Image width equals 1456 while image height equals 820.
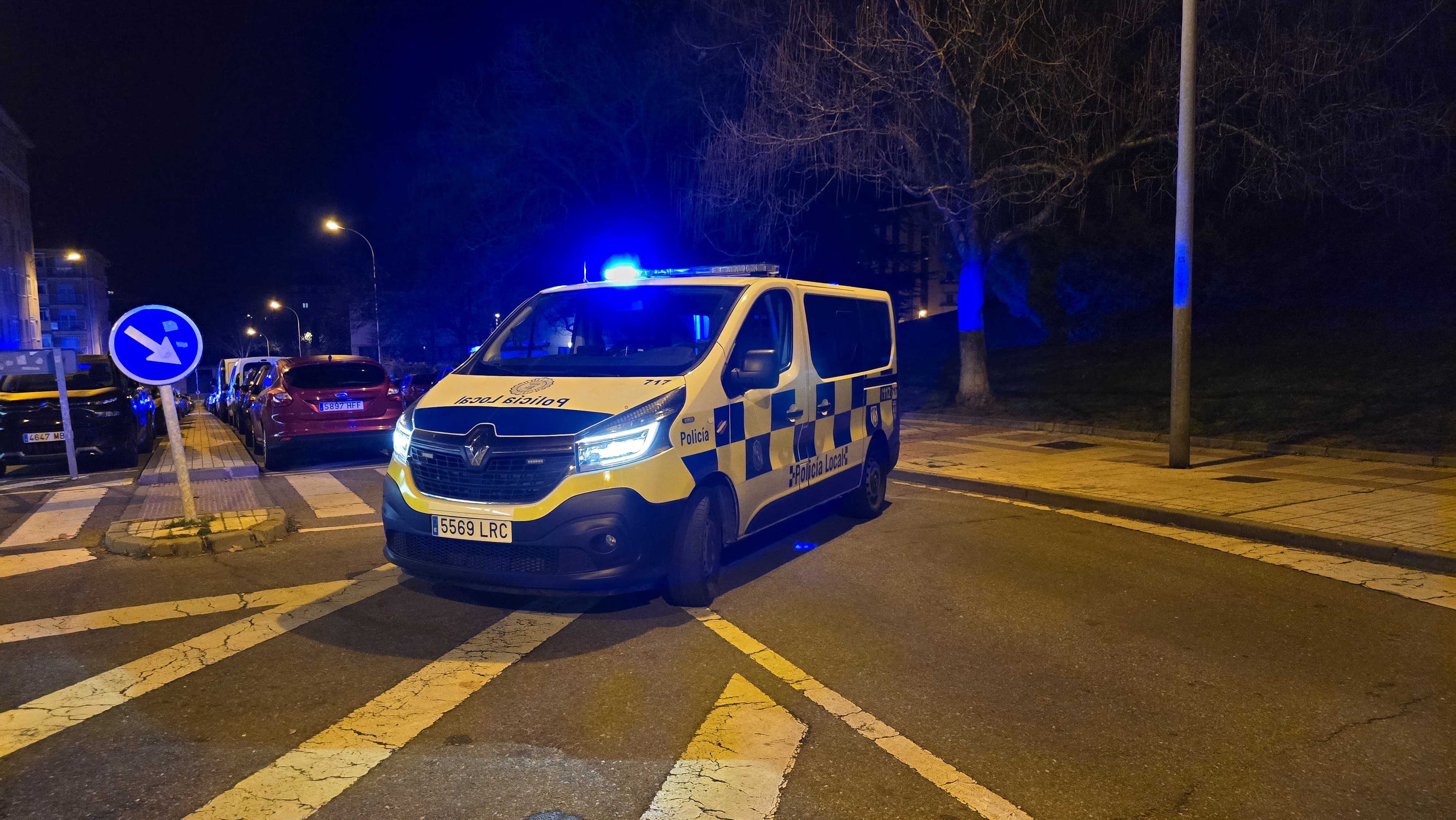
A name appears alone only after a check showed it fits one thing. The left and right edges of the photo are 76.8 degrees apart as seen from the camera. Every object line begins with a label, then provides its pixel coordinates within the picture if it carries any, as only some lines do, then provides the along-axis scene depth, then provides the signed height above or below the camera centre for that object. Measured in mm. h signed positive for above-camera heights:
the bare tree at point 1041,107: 14438 +3716
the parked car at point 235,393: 21219 -1030
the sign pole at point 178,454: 7754 -810
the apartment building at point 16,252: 49094 +6644
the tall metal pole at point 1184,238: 10180 +942
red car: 12406 -728
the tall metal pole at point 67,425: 12227 -832
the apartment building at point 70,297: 93375 +6787
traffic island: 7207 -1435
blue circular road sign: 7496 +126
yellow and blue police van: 5078 -575
